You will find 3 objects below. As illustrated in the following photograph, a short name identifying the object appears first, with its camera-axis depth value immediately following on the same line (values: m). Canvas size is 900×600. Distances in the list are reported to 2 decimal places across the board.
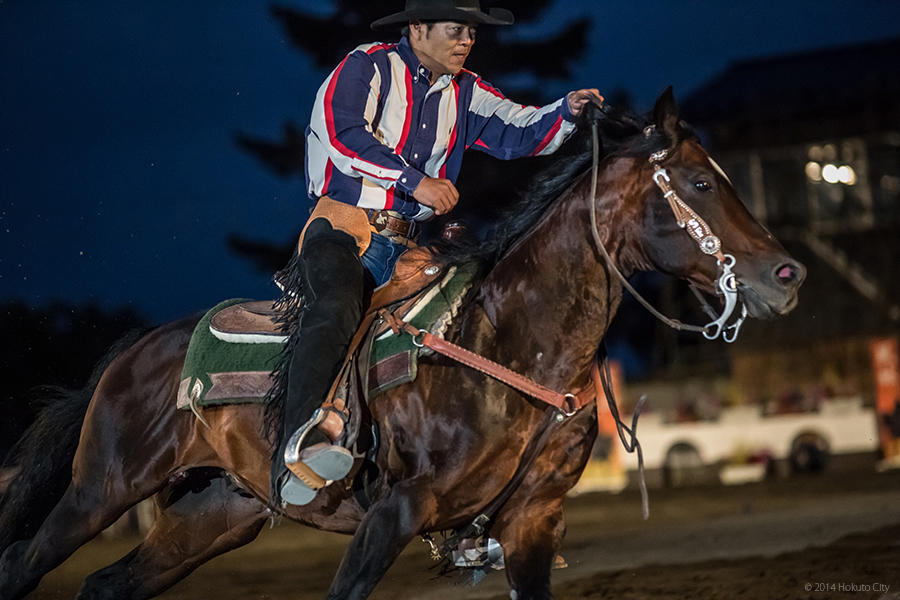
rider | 8.32
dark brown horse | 7.91
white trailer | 37.97
